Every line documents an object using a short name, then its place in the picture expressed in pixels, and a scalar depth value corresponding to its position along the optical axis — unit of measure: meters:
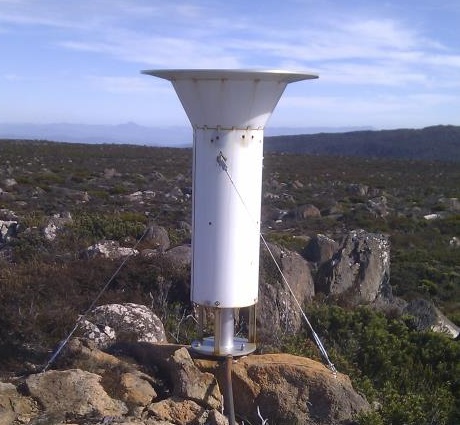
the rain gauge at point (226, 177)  4.56
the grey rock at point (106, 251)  8.48
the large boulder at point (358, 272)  9.51
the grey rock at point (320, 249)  11.18
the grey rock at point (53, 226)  10.38
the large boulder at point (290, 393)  4.83
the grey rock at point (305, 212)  24.30
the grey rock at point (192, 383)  4.71
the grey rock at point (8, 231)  11.15
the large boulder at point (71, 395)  4.37
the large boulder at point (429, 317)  8.65
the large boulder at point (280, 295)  6.88
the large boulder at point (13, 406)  4.18
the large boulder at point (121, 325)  5.66
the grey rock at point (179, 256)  7.84
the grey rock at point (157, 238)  10.59
